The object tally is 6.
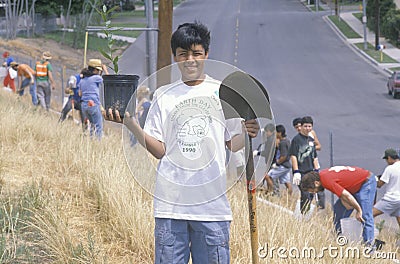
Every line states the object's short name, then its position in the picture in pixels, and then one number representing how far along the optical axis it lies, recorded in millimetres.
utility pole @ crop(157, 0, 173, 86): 13633
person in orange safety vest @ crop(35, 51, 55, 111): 16156
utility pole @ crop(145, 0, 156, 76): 16062
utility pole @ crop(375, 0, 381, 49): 43375
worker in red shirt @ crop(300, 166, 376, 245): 8133
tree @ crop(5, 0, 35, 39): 40656
